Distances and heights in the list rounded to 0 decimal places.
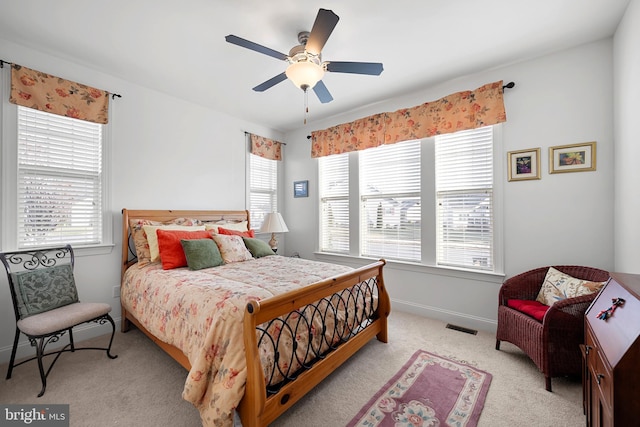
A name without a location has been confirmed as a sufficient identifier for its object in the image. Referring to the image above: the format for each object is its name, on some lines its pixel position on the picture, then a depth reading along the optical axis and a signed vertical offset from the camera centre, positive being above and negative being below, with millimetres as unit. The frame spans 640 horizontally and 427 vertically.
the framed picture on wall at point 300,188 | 4484 +454
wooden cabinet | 896 -547
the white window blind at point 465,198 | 2854 +184
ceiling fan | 1751 +1145
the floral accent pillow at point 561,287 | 1952 -565
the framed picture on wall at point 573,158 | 2324 +519
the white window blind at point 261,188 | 4352 +459
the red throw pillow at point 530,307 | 2020 -755
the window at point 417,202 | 2897 +169
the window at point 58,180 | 2379 +338
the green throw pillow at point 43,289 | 2033 -609
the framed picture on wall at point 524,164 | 2557 +502
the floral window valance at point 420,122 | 2736 +1141
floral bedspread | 1421 -659
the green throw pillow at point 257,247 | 3219 -411
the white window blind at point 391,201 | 3377 +185
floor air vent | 2775 -1244
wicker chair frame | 1819 -857
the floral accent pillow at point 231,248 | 2848 -374
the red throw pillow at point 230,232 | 3270 -220
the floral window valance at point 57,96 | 2299 +1131
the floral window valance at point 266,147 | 4225 +1129
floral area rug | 1620 -1261
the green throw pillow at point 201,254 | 2537 -388
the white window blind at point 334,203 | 4066 +188
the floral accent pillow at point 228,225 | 3279 -142
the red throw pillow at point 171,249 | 2559 -339
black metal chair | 1897 -695
